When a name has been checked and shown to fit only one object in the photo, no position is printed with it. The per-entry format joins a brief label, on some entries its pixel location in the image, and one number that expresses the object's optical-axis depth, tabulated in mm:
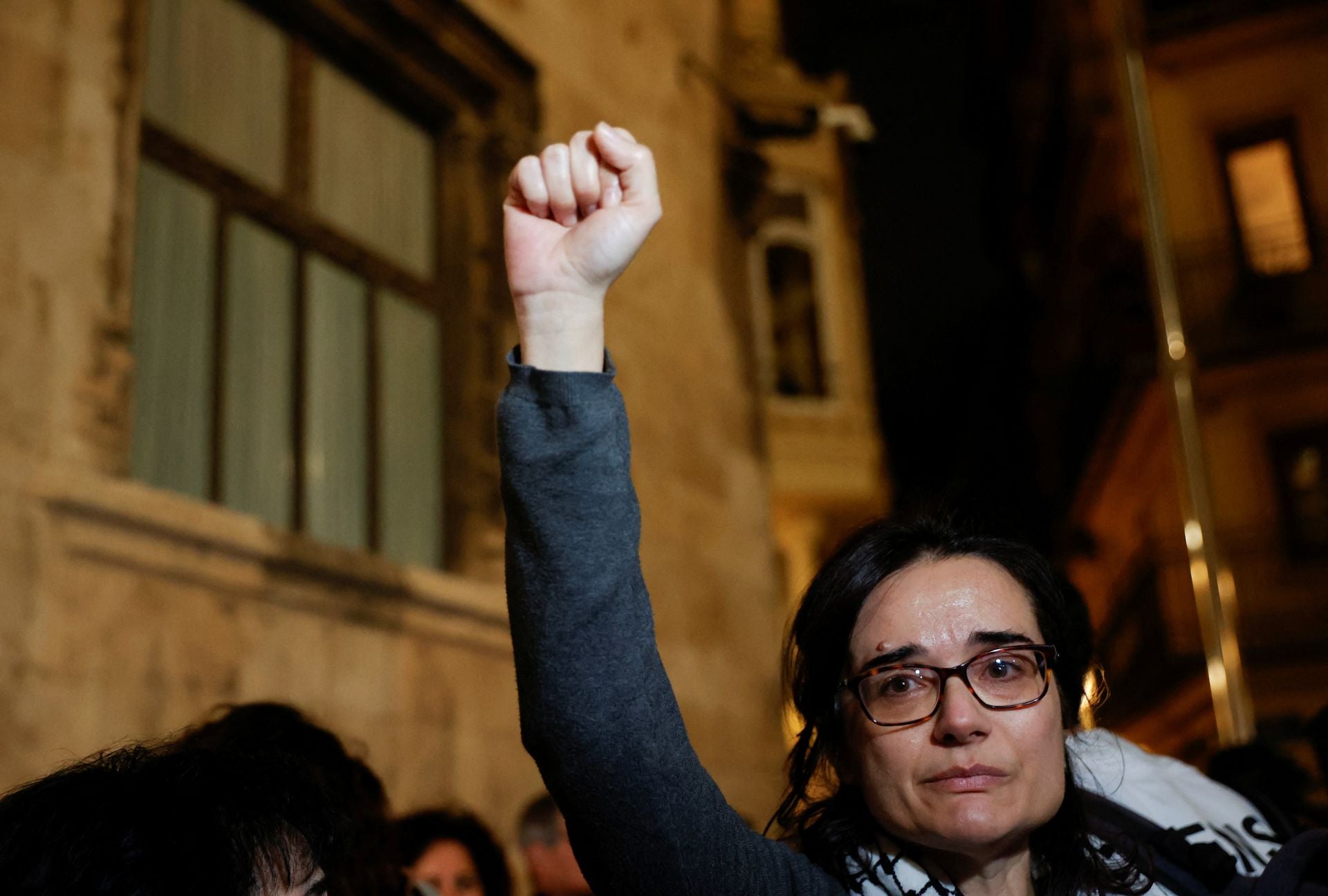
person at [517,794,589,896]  4246
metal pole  10367
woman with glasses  1474
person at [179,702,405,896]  2121
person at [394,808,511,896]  3516
